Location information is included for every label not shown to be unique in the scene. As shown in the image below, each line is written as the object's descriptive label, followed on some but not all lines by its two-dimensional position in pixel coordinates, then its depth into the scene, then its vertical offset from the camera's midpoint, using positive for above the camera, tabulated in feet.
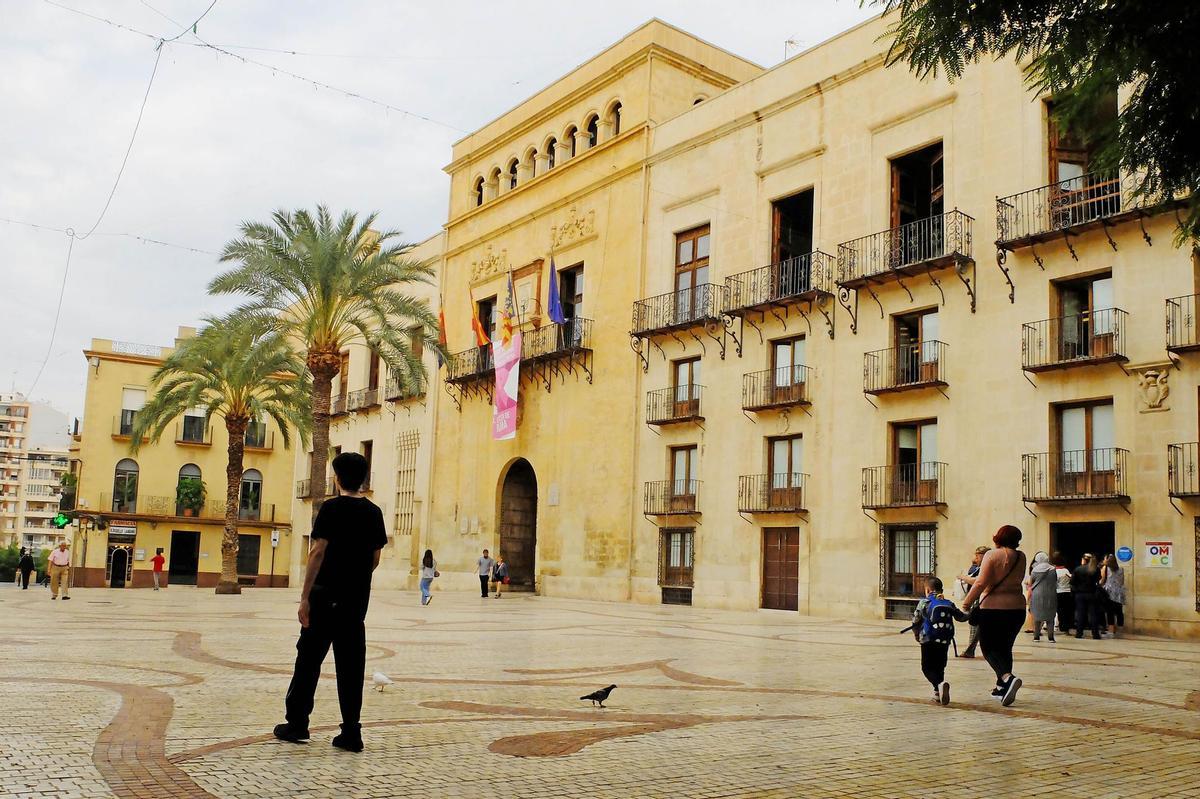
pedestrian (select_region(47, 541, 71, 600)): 85.97 -3.81
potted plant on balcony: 173.68 +3.63
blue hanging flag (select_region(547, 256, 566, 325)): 109.91 +22.68
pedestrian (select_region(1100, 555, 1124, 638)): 65.00 -1.97
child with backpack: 29.25 -2.27
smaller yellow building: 167.32 +3.34
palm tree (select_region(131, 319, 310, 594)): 102.32 +14.02
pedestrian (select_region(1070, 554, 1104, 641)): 61.26 -2.24
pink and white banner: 115.75 +15.15
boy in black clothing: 20.34 -1.58
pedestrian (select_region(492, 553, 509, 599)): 111.34 -4.23
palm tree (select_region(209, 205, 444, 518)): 95.09 +20.82
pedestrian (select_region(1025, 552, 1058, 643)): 55.72 -1.98
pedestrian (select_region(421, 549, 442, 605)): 87.97 -3.63
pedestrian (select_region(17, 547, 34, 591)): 127.95 -6.22
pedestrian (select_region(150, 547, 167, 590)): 136.05 -5.44
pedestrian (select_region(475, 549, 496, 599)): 110.73 -3.94
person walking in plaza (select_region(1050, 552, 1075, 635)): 62.08 -2.49
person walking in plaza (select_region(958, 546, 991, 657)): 41.18 -1.15
